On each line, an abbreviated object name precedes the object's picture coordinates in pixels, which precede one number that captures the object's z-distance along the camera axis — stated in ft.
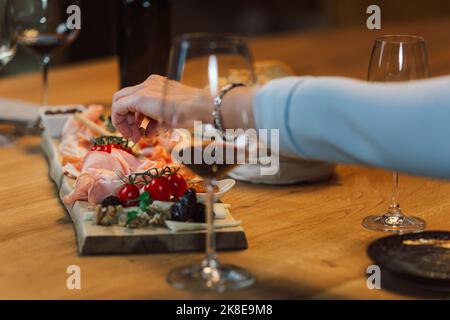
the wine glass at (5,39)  5.00
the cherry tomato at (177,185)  4.01
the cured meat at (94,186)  4.07
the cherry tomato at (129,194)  3.99
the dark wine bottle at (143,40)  5.74
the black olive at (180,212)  3.86
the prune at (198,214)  3.88
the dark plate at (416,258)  3.53
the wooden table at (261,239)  3.58
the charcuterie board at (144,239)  3.82
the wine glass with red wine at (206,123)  3.51
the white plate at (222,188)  4.04
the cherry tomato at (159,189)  3.98
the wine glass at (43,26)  5.37
